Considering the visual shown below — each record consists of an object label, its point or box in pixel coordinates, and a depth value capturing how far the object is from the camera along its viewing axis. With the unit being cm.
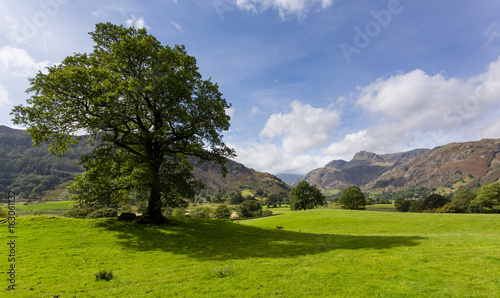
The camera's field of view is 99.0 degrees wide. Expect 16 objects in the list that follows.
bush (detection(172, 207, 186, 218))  10782
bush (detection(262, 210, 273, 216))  12638
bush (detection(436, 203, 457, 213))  8593
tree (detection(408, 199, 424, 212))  11619
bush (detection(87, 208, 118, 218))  4907
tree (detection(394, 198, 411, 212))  14150
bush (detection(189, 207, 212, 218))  11069
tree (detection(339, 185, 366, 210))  9319
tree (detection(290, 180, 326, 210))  10081
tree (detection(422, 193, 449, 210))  11074
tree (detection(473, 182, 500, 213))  6719
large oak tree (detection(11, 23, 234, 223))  2308
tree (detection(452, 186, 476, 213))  8750
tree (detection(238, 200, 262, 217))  12731
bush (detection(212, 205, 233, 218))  10908
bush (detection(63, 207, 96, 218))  6034
